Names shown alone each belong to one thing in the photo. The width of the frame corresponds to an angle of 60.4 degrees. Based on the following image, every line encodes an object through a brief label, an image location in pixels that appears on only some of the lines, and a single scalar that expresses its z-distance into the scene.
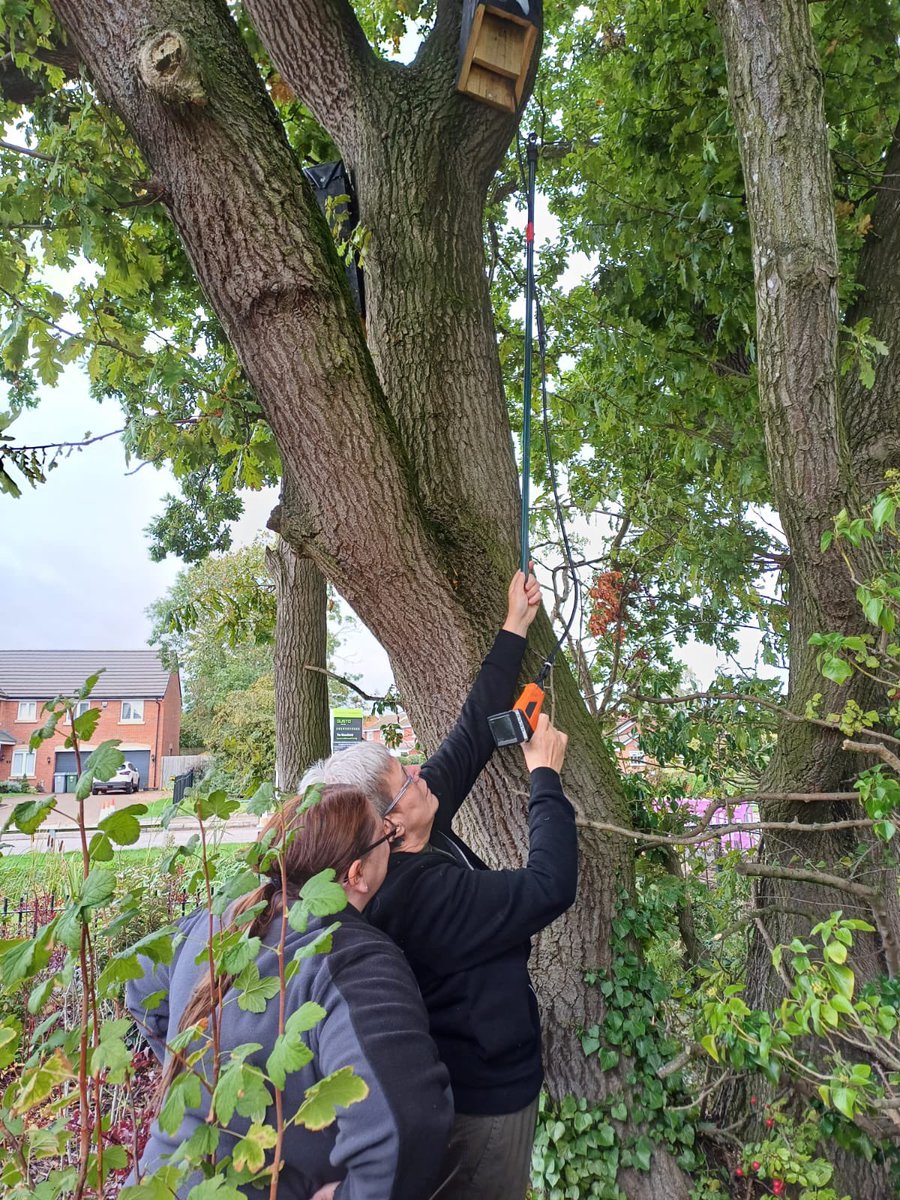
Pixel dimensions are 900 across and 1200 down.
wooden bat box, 2.96
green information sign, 7.06
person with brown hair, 1.16
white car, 23.90
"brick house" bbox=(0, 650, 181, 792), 29.27
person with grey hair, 1.72
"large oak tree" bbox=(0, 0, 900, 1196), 2.16
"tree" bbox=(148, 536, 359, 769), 6.18
